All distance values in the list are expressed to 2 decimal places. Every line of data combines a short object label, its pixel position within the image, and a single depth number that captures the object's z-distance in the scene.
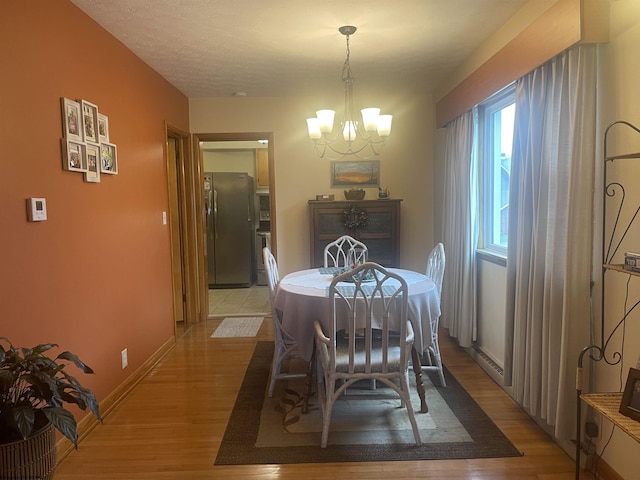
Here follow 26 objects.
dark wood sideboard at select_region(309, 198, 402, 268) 4.60
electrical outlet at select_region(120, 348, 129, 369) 3.02
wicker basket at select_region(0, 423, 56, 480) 1.50
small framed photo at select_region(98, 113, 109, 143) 2.76
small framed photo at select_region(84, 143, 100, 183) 2.59
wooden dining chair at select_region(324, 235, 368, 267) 3.85
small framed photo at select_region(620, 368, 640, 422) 1.50
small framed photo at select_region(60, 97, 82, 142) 2.36
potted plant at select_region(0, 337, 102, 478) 1.49
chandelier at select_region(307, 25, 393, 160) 2.94
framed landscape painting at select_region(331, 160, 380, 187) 4.79
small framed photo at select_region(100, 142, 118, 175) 2.77
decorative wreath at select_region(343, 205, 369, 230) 4.54
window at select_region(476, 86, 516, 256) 3.33
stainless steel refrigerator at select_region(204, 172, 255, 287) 6.65
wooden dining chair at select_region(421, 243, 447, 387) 3.01
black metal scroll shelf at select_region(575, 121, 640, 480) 1.68
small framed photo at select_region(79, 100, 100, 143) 2.55
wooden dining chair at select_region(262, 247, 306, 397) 2.95
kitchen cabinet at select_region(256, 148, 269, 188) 6.88
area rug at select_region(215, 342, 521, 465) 2.25
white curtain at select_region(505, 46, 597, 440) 2.04
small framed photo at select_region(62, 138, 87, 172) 2.35
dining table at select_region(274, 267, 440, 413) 2.56
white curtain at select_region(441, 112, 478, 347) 3.52
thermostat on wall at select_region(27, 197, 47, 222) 2.06
